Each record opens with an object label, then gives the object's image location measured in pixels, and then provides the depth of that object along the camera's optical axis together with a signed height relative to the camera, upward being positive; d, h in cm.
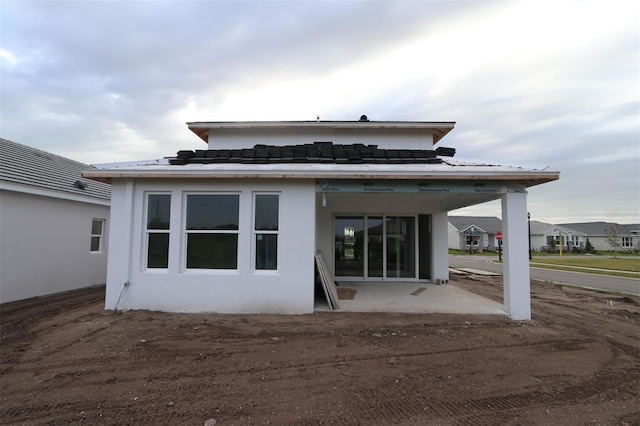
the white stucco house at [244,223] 729 +32
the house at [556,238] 5618 +20
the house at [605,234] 5854 +101
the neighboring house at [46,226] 943 +29
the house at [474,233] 5400 +87
